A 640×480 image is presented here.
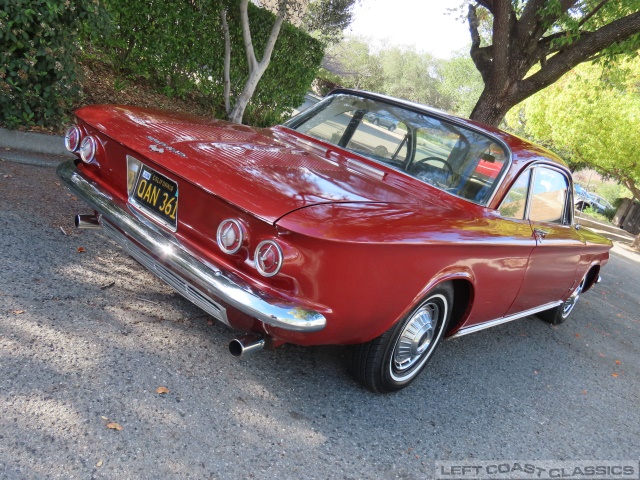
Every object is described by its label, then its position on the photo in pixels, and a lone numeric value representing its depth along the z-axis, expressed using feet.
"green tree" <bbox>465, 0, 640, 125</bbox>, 27.53
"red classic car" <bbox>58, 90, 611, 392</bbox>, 7.68
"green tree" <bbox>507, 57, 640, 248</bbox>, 58.80
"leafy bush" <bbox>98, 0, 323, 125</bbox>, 25.48
